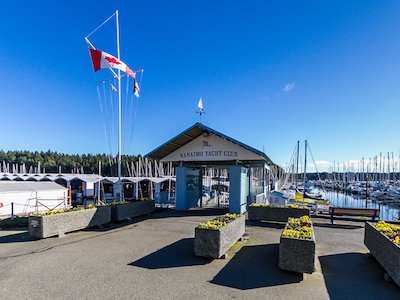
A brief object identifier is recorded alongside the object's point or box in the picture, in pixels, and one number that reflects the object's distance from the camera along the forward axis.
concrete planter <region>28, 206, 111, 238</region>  10.45
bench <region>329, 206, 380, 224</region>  13.17
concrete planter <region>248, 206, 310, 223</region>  13.07
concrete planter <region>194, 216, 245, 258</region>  7.86
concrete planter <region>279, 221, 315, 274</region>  6.62
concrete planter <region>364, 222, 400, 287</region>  6.06
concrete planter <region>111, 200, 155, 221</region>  13.98
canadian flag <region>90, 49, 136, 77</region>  15.34
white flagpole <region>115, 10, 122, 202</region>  16.66
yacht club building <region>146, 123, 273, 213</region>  16.80
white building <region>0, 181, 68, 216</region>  18.73
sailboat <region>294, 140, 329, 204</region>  23.75
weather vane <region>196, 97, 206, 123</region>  17.72
